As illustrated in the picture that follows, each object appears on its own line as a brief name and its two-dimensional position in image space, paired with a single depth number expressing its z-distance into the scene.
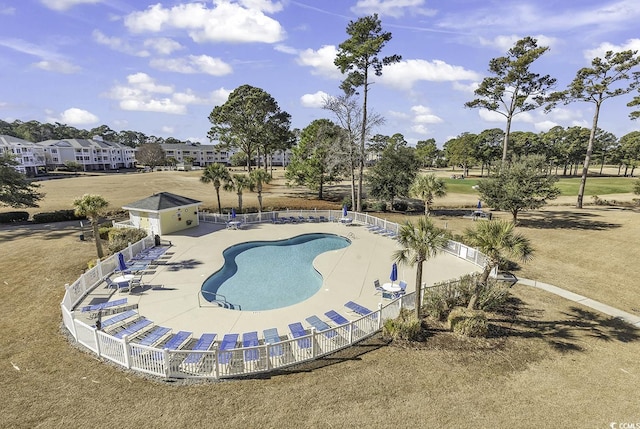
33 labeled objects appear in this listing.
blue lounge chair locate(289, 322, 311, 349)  10.25
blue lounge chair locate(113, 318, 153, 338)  11.25
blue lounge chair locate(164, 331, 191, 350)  10.48
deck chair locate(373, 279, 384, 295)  14.93
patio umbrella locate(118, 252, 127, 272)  15.83
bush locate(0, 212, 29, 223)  29.12
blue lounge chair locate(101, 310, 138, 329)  11.88
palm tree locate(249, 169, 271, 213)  30.55
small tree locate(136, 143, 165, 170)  93.50
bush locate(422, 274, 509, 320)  13.18
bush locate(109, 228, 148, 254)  20.52
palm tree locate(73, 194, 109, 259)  18.39
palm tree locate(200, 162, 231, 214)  30.67
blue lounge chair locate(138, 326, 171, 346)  10.69
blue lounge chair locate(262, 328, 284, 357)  9.71
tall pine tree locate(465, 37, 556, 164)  30.12
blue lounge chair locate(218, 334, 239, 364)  9.34
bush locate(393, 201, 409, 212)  36.56
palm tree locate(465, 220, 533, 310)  11.64
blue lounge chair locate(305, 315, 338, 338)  11.75
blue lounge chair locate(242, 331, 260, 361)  9.53
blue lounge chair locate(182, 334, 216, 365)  9.40
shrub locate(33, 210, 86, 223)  29.20
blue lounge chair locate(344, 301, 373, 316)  12.90
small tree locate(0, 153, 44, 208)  28.69
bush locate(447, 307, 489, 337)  11.65
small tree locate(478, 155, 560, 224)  25.86
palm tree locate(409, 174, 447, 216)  25.42
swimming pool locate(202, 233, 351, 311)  15.23
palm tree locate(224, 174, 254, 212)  30.35
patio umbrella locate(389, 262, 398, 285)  14.46
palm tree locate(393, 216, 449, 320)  11.37
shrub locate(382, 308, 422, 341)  11.27
